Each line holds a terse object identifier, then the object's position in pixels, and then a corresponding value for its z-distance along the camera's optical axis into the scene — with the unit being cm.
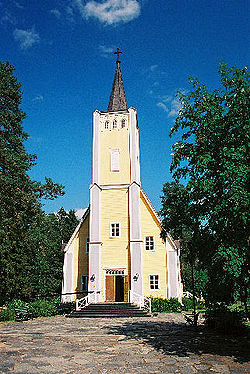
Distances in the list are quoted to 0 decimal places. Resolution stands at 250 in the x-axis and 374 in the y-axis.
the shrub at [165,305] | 2347
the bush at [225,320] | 1193
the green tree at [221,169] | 770
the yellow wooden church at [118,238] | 2472
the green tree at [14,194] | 2320
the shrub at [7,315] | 1870
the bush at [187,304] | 2493
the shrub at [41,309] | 2034
